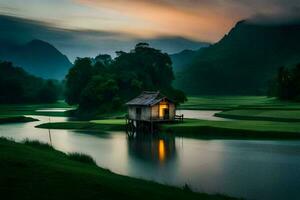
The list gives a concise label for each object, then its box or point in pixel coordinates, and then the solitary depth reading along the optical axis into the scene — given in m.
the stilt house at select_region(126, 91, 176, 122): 61.09
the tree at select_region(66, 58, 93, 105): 112.75
